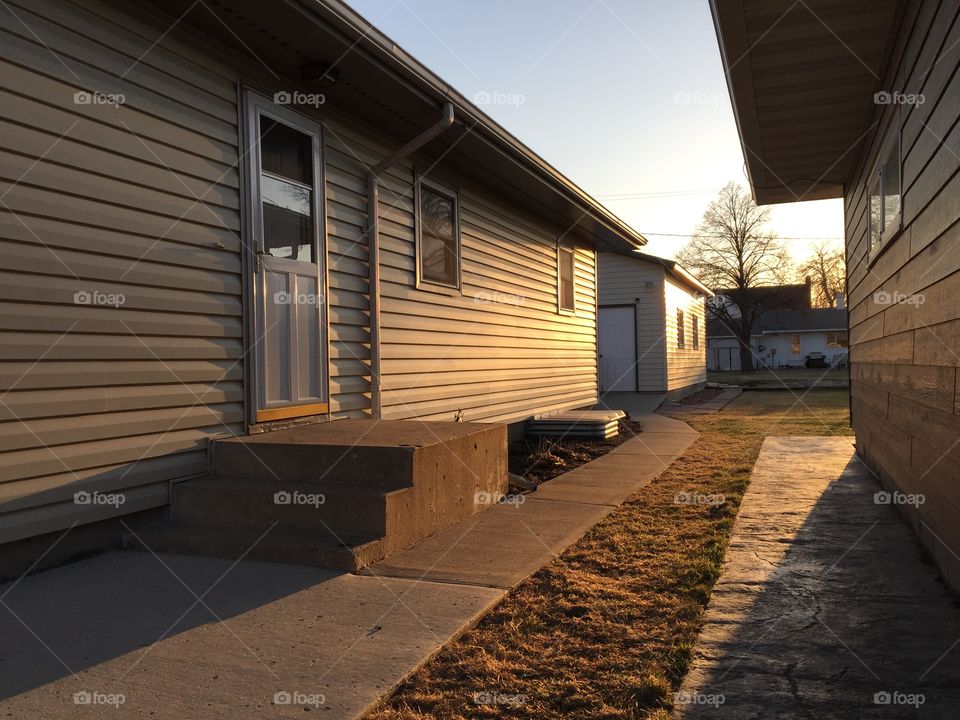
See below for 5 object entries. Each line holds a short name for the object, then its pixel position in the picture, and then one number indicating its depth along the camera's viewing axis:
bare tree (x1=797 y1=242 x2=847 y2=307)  45.00
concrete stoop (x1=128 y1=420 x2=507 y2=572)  3.96
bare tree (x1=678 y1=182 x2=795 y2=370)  35.75
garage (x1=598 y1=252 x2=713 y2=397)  18.52
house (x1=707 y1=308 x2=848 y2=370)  43.53
